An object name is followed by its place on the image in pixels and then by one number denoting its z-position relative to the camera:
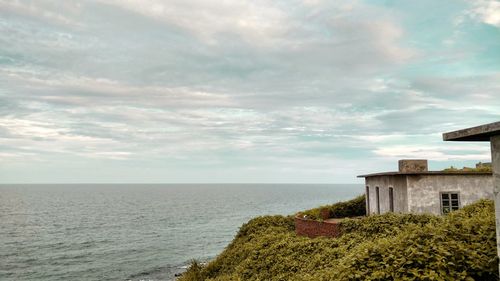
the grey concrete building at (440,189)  22.34
